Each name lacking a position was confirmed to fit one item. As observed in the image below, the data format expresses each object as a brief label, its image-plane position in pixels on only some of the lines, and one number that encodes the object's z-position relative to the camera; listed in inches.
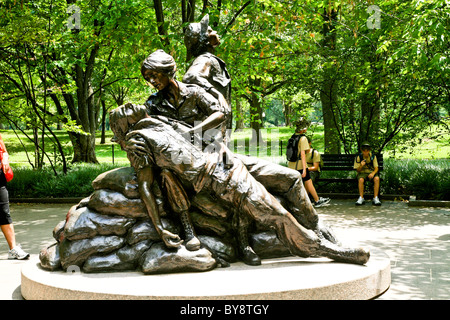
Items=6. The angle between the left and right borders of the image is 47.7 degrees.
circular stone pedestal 167.6
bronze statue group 201.8
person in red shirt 264.5
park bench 509.4
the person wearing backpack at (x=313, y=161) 458.3
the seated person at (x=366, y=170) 447.5
